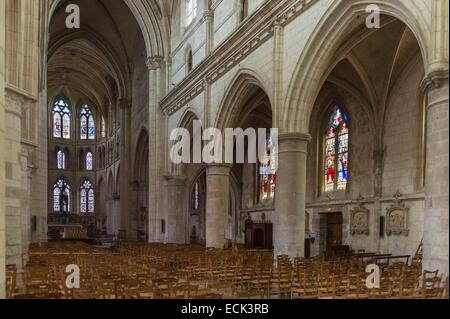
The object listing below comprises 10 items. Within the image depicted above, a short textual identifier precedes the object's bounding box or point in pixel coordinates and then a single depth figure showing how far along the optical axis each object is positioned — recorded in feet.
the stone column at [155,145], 99.19
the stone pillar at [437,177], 27.68
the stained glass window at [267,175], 95.66
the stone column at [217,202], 71.15
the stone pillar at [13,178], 35.96
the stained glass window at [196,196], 130.75
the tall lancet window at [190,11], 86.80
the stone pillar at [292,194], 50.24
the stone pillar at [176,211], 94.53
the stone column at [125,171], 132.87
